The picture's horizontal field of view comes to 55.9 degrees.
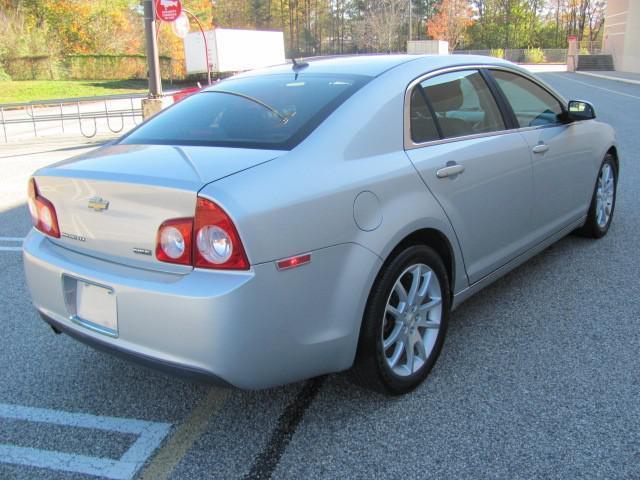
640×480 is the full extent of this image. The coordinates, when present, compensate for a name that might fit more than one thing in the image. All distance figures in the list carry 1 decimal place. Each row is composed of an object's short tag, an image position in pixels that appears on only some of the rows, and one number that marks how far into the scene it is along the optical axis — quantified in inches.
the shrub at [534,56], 2335.1
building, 1535.4
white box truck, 1079.0
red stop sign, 472.7
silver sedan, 86.5
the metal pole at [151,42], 431.8
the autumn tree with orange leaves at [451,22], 2640.3
